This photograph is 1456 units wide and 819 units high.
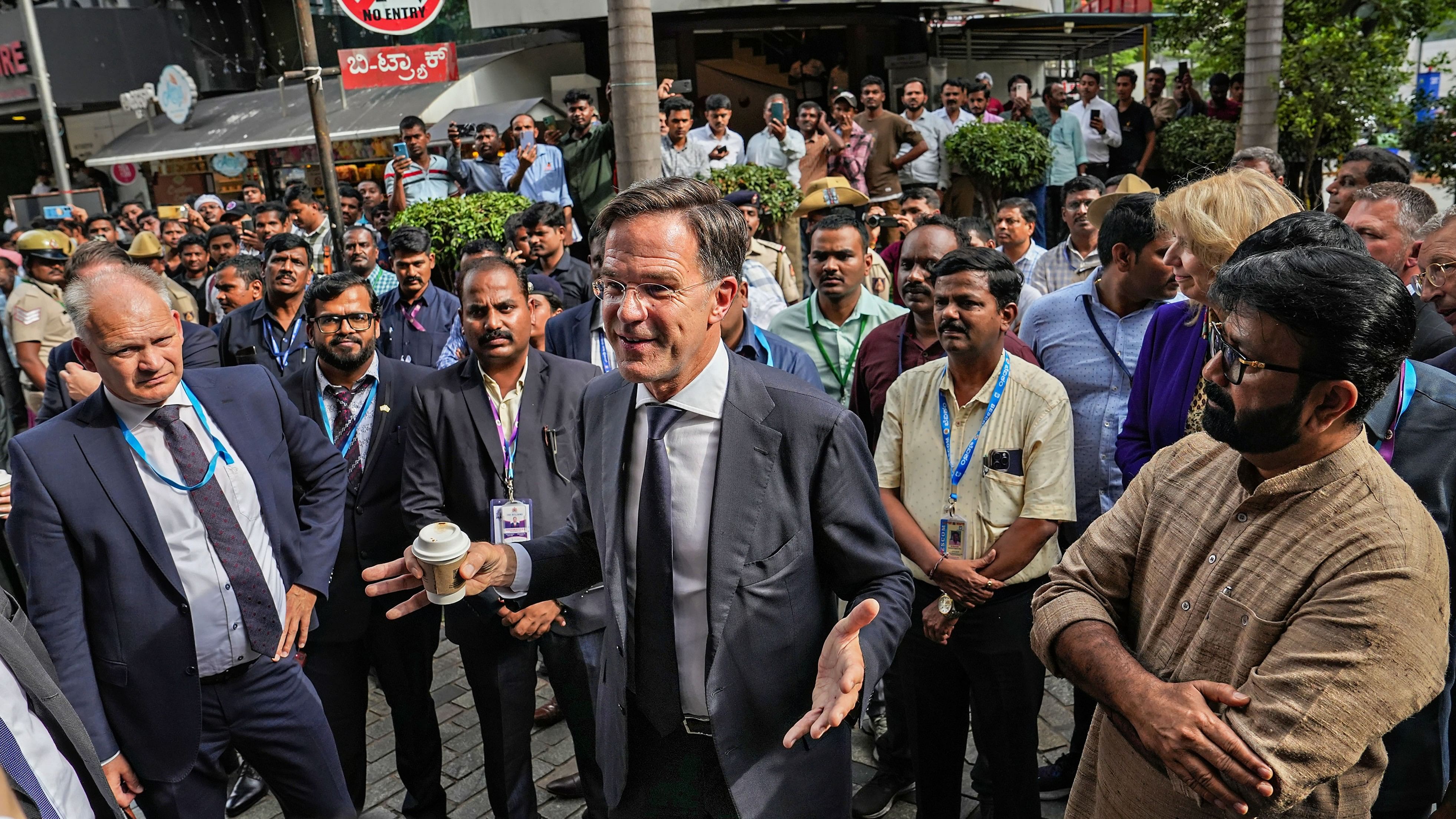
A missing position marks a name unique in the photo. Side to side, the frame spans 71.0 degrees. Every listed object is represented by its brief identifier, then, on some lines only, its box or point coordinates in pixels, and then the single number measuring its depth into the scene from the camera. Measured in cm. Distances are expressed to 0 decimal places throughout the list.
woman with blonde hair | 322
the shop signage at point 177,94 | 2055
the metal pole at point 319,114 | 724
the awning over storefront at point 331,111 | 1686
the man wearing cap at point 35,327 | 820
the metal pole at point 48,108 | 1541
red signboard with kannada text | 863
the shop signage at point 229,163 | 1977
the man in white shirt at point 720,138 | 1114
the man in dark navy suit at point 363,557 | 435
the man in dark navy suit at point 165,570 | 332
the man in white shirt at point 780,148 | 1148
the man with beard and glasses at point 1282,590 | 191
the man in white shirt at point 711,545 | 256
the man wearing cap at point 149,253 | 1016
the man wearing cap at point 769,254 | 736
